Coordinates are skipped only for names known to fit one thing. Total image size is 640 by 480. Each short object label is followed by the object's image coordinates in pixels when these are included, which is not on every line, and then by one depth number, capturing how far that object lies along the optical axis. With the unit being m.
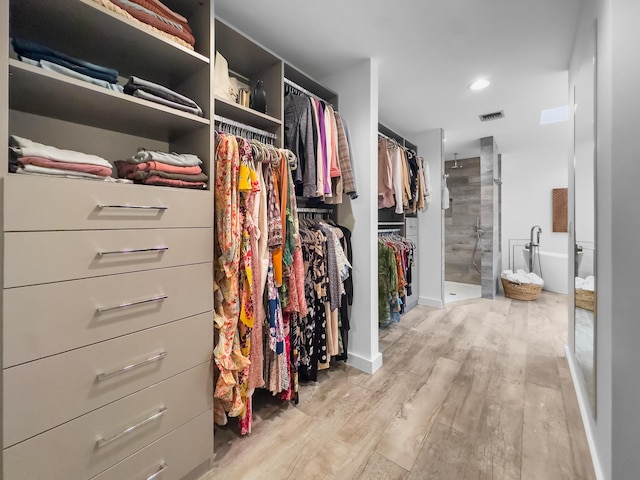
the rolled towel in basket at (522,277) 3.99
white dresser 0.78
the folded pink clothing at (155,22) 1.07
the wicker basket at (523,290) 3.90
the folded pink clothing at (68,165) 0.83
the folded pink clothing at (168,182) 1.09
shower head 5.19
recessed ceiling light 2.34
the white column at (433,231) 3.66
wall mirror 1.31
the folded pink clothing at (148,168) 1.08
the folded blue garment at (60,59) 0.89
